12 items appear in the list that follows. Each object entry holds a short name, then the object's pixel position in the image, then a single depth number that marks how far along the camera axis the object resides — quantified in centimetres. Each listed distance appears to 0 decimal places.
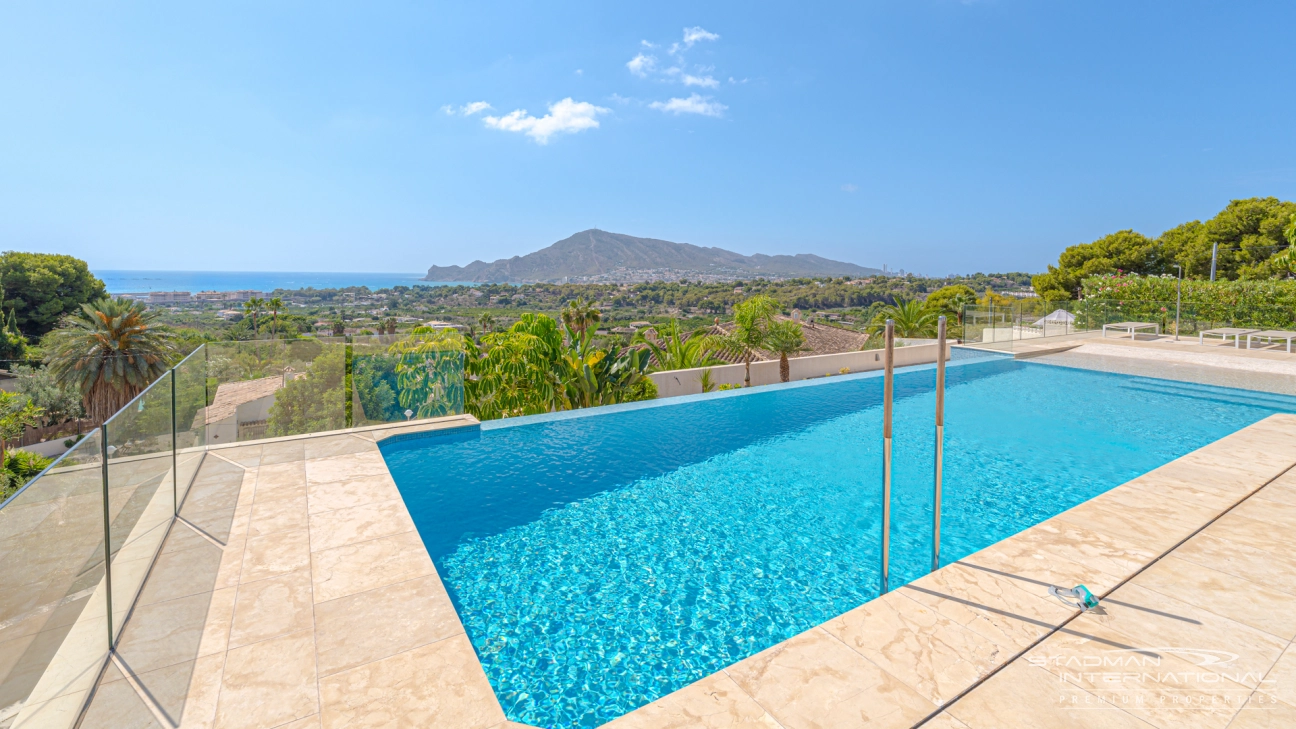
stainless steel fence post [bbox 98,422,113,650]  266
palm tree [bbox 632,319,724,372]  1097
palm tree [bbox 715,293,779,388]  1180
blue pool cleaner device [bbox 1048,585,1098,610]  287
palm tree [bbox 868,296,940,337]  1667
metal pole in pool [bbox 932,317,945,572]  327
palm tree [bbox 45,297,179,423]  1884
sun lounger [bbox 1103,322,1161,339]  1630
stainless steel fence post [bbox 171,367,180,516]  401
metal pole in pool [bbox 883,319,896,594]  308
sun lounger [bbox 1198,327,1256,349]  1390
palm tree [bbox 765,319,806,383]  1183
